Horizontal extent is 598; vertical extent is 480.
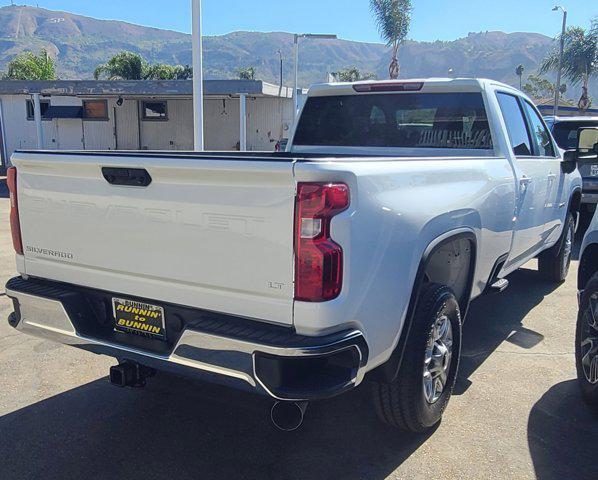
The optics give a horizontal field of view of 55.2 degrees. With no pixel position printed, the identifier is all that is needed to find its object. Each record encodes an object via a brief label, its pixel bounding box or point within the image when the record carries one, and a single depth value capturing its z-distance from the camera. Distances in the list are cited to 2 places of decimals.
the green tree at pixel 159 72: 50.06
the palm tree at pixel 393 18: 38.28
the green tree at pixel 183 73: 62.75
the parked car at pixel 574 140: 9.50
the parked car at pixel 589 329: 3.64
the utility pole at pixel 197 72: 8.43
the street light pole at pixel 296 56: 21.72
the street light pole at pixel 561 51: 33.90
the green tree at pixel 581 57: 40.41
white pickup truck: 2.44
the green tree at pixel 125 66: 40.72
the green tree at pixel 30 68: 55.59
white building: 26.02
